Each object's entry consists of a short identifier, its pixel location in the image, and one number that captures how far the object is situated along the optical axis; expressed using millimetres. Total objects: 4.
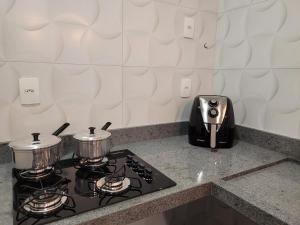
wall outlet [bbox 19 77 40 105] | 854
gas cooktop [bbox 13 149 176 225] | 572
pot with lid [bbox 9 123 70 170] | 691
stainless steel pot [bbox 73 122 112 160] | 799
